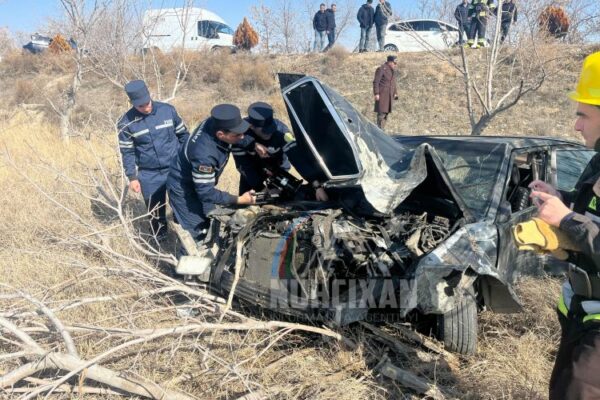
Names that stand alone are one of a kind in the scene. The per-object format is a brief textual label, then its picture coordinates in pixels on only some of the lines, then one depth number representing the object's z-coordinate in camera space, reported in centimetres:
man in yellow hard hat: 144
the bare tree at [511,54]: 570
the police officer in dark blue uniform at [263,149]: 409
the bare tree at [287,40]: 1767
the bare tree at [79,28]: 821
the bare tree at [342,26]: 1855
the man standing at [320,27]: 1642
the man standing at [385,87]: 959
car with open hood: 261
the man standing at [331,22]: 1641
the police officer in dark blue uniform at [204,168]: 357
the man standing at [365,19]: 1430
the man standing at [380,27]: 1449
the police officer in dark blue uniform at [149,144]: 452
